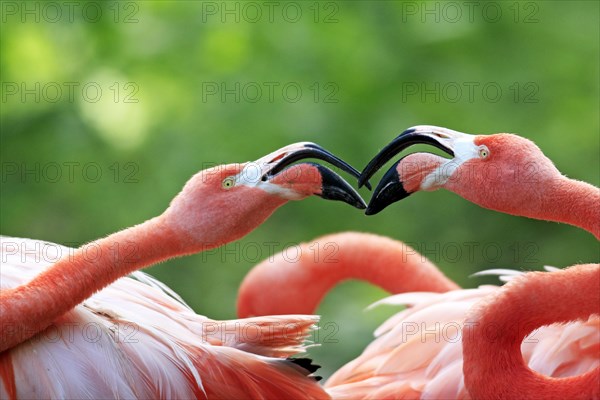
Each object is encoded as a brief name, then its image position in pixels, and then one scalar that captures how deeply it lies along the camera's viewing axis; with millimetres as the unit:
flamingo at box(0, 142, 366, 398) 4664
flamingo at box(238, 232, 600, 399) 5391
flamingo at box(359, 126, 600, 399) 4750
